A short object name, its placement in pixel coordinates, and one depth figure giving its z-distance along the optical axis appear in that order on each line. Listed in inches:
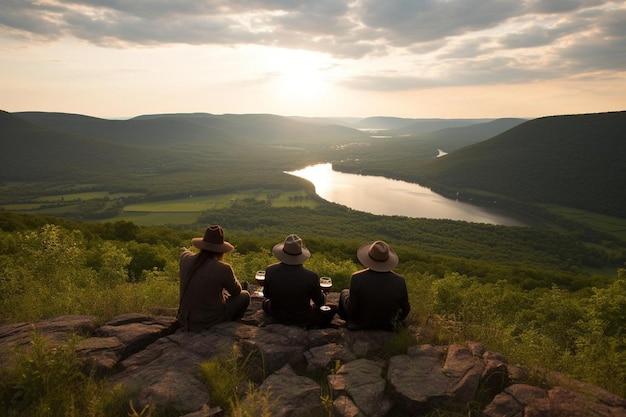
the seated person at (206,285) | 231.0
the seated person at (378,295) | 231.3
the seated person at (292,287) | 242.8
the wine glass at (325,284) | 298.4
